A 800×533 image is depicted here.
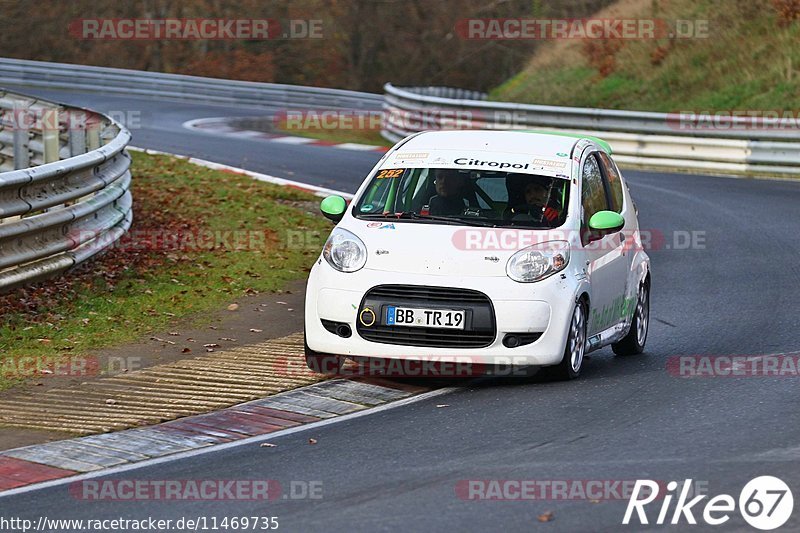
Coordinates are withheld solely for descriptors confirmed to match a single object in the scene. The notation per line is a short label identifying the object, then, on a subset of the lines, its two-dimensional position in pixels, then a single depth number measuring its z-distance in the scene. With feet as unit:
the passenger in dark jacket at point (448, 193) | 61.05
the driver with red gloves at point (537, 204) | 60.44
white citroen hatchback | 55.83
